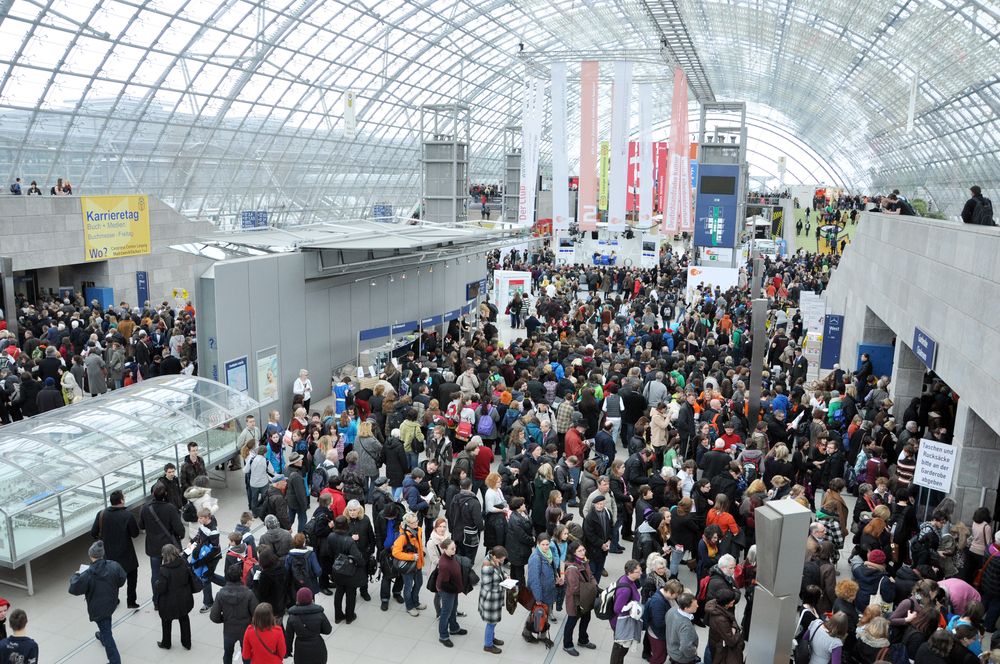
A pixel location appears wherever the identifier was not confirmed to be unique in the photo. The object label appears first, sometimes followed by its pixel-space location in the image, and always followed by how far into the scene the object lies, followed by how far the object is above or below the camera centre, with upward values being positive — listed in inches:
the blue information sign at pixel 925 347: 475.9 -87.2
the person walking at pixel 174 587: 293.7 -145.4
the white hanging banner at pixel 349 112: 975.0 +94.0
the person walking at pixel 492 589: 298.2 -146.6
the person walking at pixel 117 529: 325.7 -135.8
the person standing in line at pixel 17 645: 240.4 -134.9
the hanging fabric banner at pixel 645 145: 1208.2 +77.3
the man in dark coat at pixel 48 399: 549.0 -142.7
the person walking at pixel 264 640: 250.2 -138.3
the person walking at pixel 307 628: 261.9 -140.6
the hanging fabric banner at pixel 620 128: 996.6 +82.2
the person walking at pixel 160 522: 335.3 -136.3
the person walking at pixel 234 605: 279.3 -141.8
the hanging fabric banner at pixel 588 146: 996.6 +61.2
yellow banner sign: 1050.1 -52.2
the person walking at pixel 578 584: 305.1 -144.9
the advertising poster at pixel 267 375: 597.6 -136.6
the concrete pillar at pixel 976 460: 415.5 -130.3
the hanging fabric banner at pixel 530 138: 1273.4 +87.3
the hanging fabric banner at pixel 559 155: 1010.7 +50.6
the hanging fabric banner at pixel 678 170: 1339.8 +46.6
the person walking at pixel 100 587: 286.7 -140.0
